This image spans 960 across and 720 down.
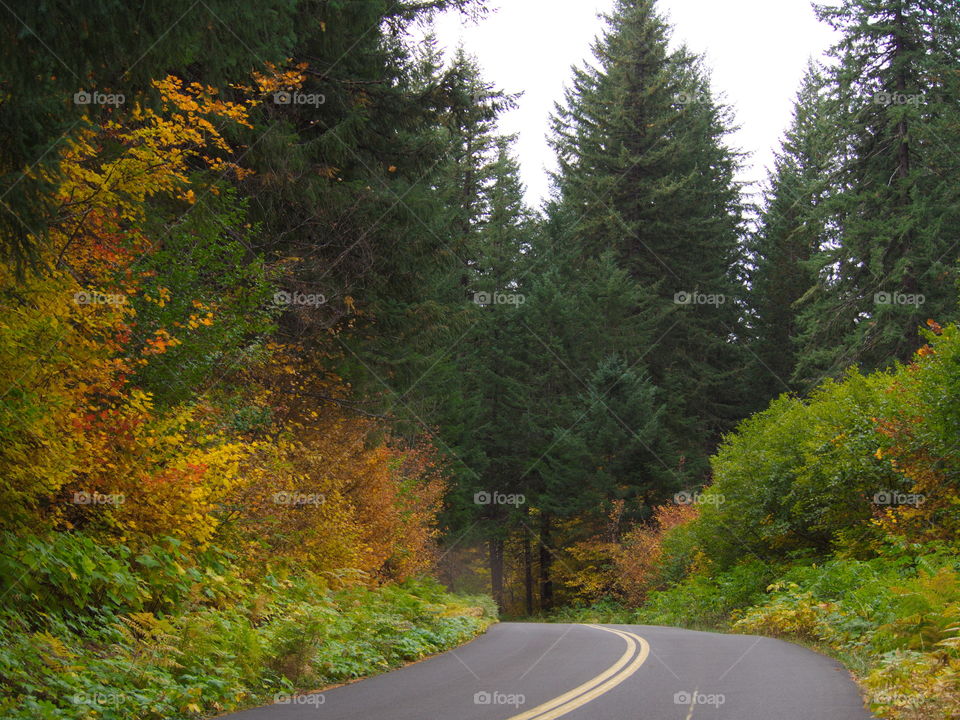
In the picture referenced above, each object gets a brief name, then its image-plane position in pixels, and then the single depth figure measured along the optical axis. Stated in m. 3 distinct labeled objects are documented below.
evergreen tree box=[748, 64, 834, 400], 48.25
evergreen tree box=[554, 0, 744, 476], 47.34
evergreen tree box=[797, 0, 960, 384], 29.03
